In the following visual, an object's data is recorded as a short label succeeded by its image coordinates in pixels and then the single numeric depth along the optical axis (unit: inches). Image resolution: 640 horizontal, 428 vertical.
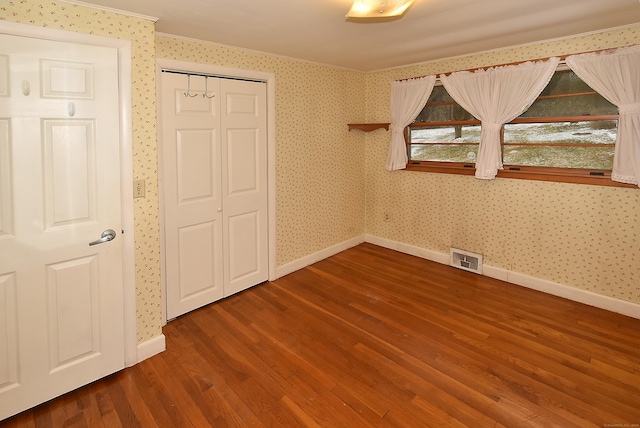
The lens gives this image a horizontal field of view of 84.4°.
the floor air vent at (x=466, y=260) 163.6
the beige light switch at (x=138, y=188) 98.5
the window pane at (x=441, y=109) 166.1
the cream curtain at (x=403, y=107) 171.4
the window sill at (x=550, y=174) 128.6
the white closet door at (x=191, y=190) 118.9
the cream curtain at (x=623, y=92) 116.6
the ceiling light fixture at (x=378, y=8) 78.6
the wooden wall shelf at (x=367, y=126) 184.4
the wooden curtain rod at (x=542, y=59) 121.0
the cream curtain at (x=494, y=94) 136.9
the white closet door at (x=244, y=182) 135.0
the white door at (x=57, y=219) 78.8
